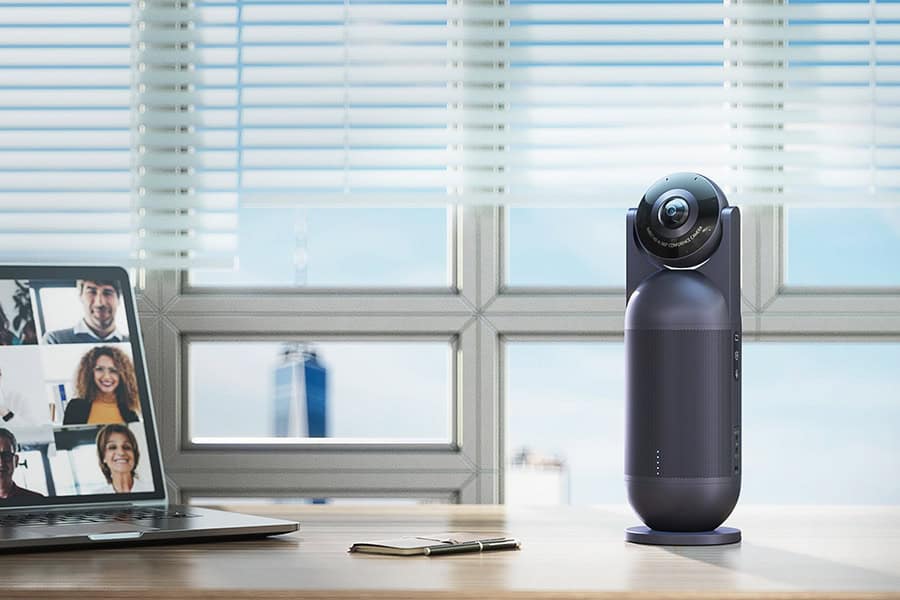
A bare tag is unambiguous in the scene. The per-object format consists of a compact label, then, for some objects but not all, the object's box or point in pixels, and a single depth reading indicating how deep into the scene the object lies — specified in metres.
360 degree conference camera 1.87
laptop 2.07
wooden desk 1.67
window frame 2.27
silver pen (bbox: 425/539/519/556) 1.81
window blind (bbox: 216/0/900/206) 2.26
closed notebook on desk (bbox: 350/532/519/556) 1.81
